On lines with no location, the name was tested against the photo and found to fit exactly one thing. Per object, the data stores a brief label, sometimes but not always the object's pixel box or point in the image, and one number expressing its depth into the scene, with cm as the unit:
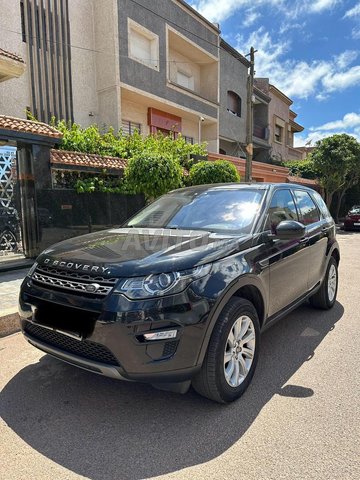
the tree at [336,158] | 1862
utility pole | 1283
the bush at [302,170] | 2585
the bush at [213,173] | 1001
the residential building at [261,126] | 2647
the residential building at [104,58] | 1159
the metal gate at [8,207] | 707
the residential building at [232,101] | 2145
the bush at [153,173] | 815
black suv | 226
